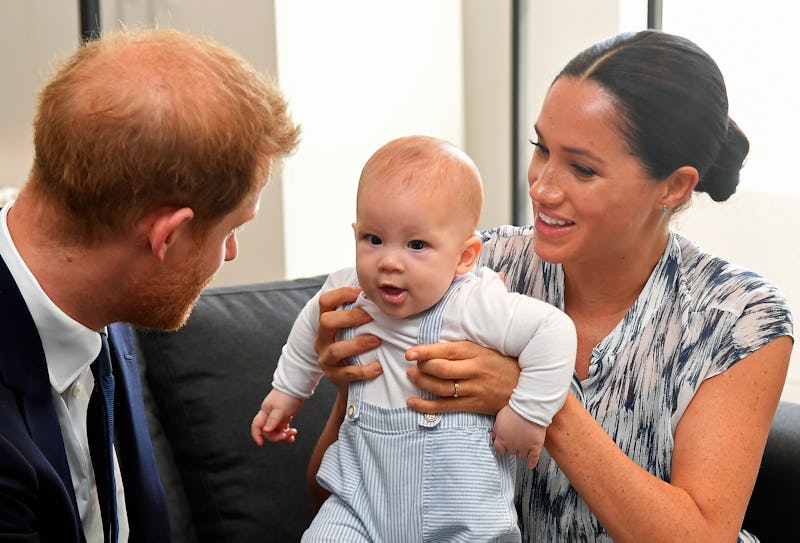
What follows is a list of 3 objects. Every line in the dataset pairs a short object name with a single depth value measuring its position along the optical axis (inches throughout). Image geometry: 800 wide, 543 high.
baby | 56.1
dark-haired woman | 60.2
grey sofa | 78.4
